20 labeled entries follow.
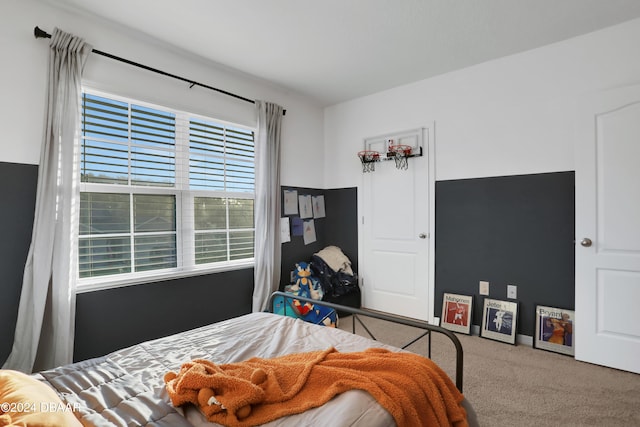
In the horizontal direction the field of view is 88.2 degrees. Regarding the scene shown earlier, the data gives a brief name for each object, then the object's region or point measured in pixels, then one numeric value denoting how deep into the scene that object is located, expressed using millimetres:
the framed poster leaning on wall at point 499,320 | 2990
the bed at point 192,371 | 1057
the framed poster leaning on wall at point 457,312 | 3252
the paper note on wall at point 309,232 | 4105
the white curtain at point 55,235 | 2105
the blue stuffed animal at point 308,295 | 3326
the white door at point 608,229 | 2428
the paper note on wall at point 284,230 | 3780
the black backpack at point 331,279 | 3792
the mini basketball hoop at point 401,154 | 3689
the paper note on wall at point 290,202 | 3879
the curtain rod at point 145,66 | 2191
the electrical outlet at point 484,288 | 3213
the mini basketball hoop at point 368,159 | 3973
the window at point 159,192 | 2494
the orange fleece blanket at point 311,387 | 1084
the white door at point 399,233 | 3607
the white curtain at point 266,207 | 3455
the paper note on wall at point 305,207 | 4066
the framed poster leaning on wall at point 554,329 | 2747
